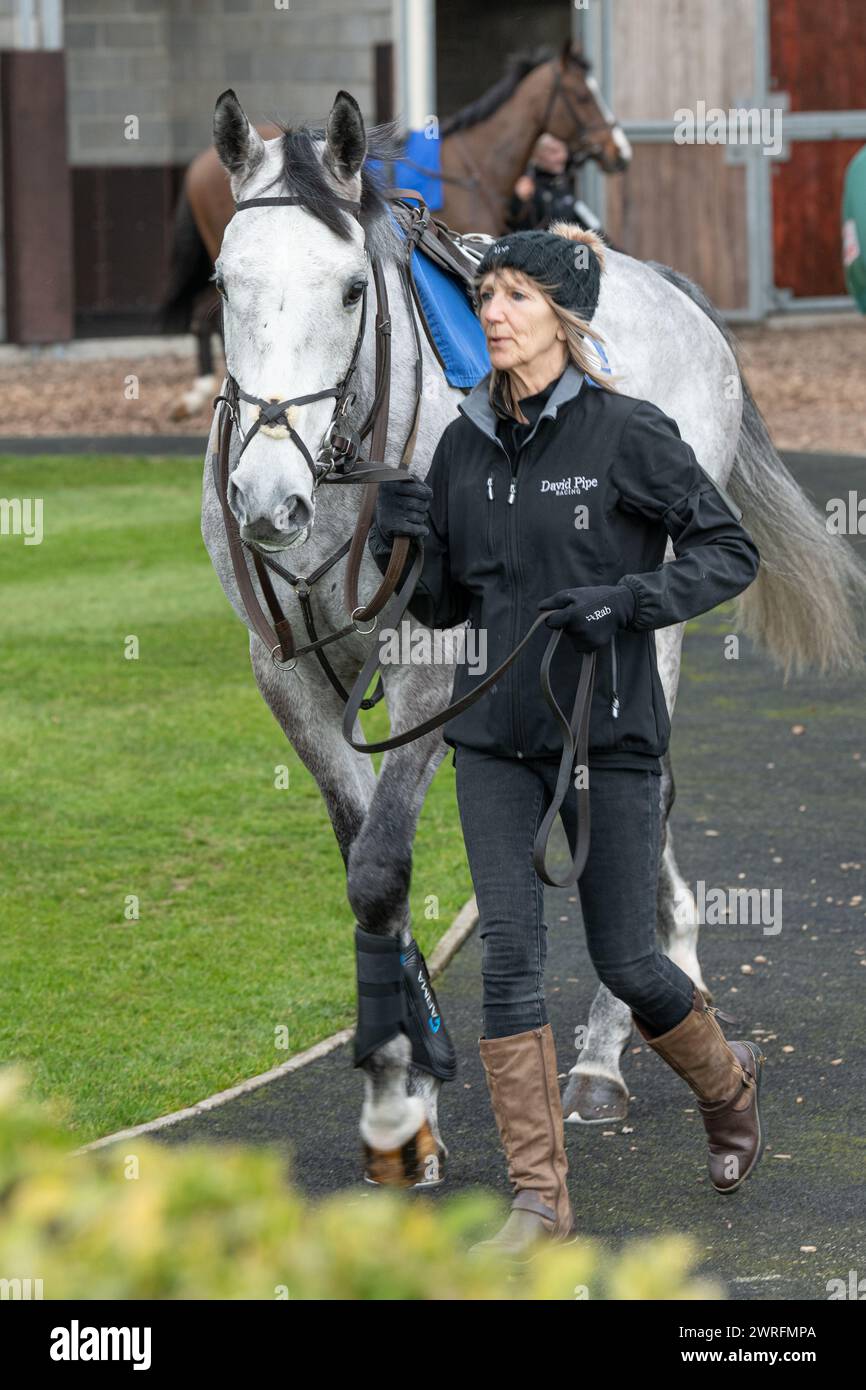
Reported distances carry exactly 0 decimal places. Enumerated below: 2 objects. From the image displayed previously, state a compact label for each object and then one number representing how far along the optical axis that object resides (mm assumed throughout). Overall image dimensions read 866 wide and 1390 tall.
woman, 7637
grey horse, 7656
